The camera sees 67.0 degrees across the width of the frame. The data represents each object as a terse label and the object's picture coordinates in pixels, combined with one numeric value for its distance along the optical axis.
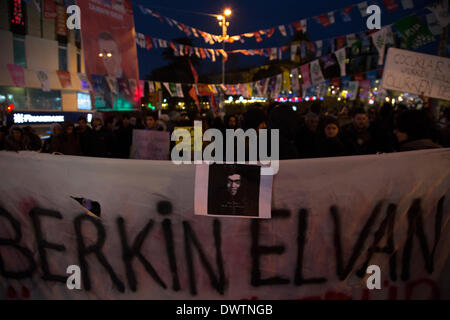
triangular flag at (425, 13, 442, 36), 7.08
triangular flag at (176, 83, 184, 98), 17.61
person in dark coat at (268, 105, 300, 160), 3.41
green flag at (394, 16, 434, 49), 6.80
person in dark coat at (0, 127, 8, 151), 6.90
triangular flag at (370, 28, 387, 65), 9.03
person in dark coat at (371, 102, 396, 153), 4.61
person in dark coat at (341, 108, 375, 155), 4.59
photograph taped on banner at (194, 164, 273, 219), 2.46
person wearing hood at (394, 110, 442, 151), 3.28
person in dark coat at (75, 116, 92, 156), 7.11
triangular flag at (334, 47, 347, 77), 10.83
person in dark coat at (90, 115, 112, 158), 6.99
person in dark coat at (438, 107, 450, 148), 5.80
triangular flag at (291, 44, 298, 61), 12.36
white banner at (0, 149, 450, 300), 2.54
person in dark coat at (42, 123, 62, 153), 6.75
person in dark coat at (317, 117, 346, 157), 4.20
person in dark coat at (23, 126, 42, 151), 6.76
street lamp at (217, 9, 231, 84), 14.19
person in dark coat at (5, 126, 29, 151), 6.35
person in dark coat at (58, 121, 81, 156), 6.77
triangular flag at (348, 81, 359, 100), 15.69
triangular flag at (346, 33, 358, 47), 10.68
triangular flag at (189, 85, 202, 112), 16.88
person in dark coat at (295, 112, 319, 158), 5.45
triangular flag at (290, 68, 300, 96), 13.14
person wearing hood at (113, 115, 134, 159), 7.13
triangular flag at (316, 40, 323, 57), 12.32
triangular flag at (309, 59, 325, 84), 11.78
